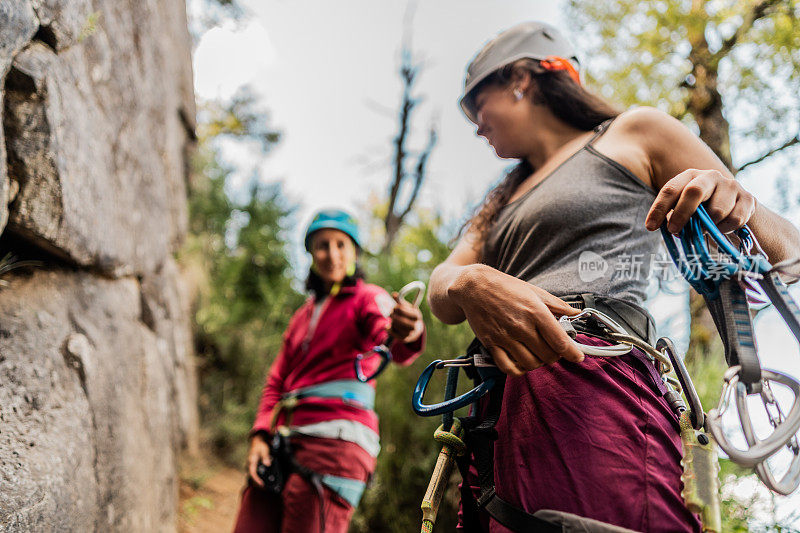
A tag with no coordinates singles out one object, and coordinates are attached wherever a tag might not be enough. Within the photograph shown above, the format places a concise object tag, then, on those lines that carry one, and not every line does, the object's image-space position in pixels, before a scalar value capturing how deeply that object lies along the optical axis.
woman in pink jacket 2.34
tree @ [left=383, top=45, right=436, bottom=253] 11.77
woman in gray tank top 0.88
